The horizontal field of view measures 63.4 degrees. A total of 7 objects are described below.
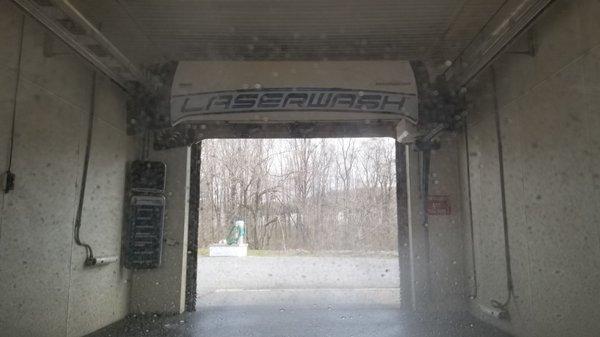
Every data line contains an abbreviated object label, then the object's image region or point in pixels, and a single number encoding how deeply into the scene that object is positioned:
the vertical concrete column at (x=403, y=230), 7.04
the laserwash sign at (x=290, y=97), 5.16
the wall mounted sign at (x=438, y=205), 6.96
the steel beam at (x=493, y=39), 4.02
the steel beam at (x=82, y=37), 3.74
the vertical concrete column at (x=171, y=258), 6.85
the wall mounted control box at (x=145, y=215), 6.60
